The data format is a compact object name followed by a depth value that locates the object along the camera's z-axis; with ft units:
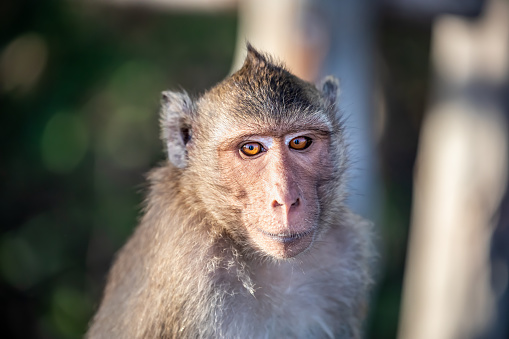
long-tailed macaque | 21.01
